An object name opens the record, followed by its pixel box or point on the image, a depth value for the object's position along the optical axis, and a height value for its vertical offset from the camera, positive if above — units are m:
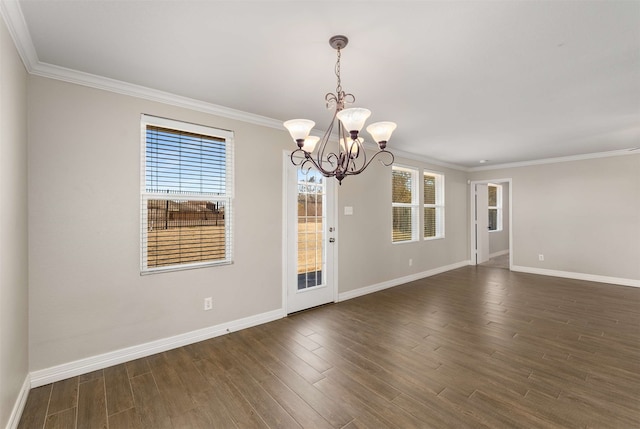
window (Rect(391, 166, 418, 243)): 5.26 +0.22
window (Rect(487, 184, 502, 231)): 8.46 +0.23
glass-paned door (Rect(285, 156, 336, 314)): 3.70 -0.32
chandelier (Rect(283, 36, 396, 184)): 1.79 +0.61
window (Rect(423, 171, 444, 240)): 5.95 +0.22
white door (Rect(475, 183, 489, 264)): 7.03 -0.21
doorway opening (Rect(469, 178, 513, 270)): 6.97 -0.26
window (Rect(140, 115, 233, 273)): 2.70 +0.21
